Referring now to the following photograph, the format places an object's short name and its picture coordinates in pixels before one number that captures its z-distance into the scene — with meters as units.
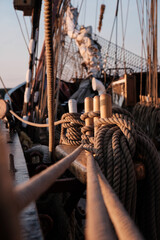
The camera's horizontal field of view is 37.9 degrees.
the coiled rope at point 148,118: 3.29
